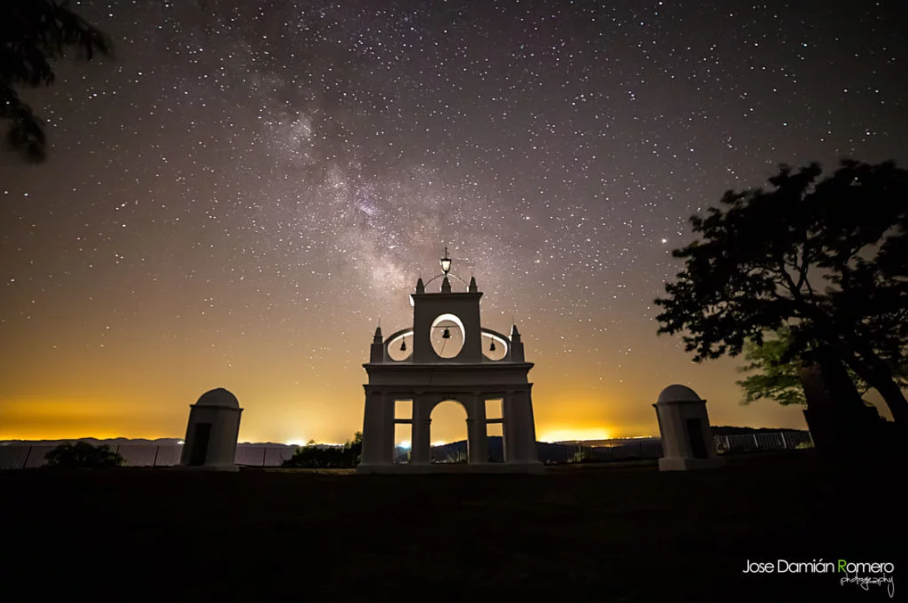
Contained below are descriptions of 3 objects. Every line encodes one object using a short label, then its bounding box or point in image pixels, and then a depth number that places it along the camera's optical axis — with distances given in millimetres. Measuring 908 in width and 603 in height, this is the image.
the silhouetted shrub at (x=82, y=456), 18781
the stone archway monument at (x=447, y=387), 18609
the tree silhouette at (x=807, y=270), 12531
